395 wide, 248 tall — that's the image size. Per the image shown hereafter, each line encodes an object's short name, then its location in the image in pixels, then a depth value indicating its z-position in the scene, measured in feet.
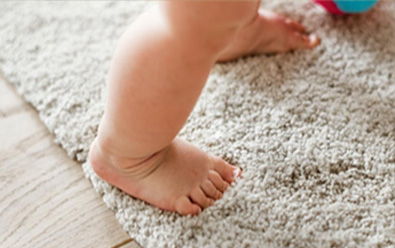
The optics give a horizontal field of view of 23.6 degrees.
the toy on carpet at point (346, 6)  2.74
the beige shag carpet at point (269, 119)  2.32
